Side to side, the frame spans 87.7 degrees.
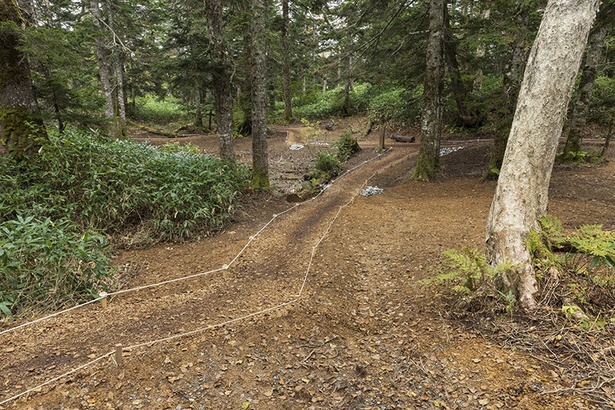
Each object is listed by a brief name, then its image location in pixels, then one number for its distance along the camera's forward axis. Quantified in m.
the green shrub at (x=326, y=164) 12.84
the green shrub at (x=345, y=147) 15.39
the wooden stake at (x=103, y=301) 3.82
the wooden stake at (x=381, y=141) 17.02
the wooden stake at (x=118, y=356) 3.15
